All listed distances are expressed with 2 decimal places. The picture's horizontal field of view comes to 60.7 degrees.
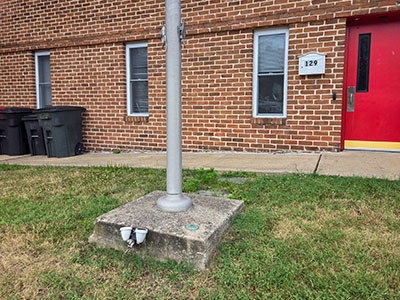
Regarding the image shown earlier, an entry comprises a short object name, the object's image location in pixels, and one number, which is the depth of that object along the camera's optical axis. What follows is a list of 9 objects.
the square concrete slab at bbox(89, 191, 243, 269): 2.17
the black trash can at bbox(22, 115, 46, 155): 6.95
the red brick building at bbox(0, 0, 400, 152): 5.52
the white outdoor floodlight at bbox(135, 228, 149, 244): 2.20
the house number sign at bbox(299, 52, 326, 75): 5.48
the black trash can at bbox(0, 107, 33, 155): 7.15
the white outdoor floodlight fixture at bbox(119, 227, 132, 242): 2.23
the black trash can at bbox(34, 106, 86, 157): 6.58
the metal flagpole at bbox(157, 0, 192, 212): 2.51
